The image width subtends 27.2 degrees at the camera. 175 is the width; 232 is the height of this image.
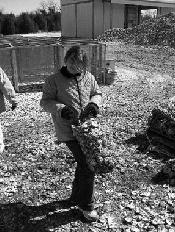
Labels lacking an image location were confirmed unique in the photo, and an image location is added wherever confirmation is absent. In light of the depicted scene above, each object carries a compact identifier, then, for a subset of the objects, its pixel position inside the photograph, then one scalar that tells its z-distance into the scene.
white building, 30.88
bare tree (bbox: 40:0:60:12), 67.51
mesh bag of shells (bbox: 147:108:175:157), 6.15
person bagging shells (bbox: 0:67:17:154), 4.49
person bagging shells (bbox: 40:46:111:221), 3.94
